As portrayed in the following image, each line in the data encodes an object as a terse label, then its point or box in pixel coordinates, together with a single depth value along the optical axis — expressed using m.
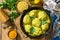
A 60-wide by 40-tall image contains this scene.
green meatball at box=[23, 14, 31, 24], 1.14
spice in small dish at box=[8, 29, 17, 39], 1.19
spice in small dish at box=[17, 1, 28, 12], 1.19
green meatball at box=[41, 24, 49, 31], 1.13
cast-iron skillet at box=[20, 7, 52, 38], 1.13
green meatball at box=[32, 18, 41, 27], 1.13
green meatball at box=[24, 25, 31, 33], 1.13
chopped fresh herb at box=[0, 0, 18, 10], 1.21
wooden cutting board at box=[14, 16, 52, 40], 1.20
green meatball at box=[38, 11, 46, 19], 1.14
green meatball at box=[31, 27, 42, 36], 1.13
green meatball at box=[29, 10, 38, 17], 1.14
